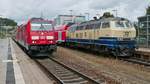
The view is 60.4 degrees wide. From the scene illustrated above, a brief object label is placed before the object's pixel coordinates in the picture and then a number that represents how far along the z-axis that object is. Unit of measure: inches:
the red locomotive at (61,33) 677.9
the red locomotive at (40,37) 372.4
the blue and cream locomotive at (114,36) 352.4
